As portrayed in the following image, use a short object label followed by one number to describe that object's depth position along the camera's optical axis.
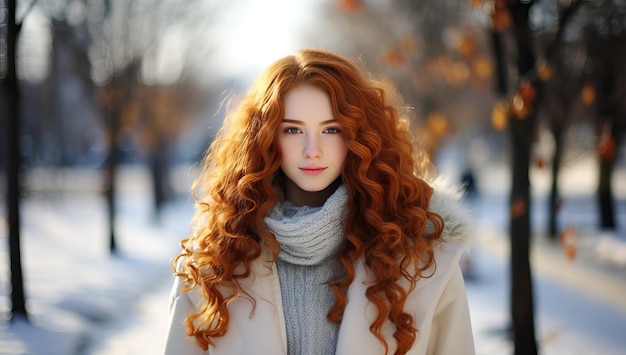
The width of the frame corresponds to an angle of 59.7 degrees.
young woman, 1.98
